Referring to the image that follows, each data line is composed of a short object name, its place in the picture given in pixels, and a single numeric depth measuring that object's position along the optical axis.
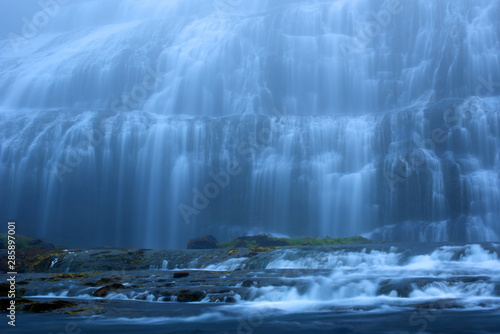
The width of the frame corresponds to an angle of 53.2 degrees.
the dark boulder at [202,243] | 19.81
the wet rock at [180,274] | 12.14
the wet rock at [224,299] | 9.09
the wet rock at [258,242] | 20.02
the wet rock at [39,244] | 21.39
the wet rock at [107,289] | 10.09
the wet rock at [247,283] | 10.08
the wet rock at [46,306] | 8.33
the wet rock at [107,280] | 11.59
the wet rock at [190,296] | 9.35
